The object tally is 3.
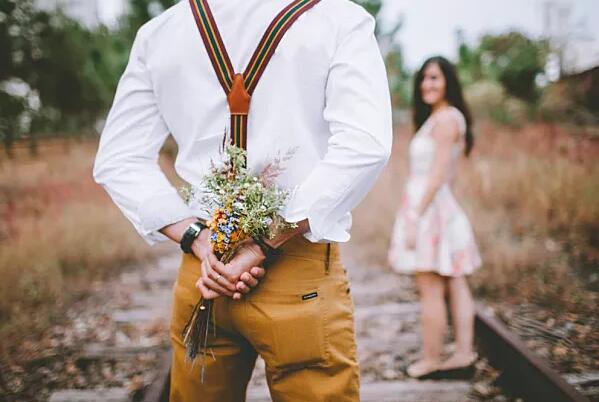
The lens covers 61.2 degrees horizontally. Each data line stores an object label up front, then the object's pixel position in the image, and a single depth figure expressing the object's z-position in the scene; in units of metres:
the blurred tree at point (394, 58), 9.45
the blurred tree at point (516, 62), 16.66
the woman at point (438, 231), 3.44
